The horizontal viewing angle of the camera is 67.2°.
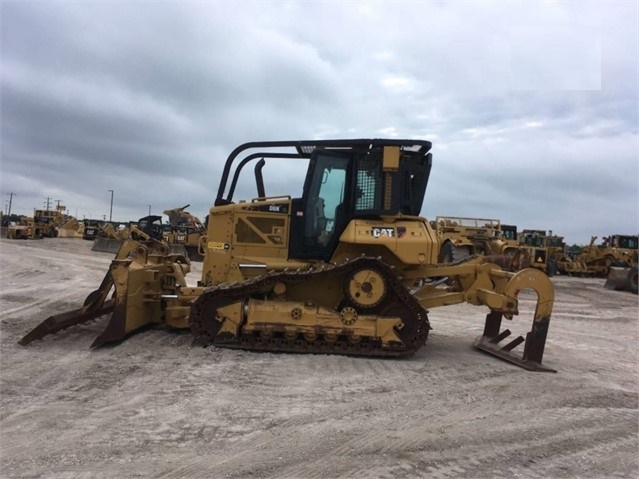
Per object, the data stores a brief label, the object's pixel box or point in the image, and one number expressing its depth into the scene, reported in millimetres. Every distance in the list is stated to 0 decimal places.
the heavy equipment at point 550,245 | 29994
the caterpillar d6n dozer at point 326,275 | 6789
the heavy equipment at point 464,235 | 20297
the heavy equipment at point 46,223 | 48719
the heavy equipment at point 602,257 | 32031
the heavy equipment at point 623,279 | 23641
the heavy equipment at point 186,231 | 30281
